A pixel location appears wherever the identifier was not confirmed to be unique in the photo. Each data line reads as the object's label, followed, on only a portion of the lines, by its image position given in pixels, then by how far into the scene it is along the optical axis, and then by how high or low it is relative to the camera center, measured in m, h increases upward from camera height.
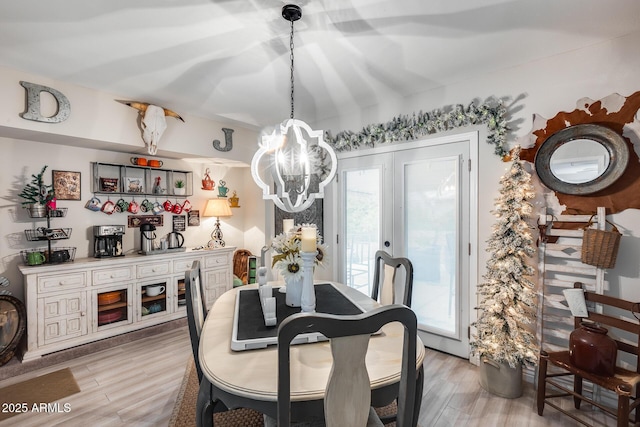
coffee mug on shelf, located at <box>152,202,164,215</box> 3.80 +0.04
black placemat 1.52 -0.60
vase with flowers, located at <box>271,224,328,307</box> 1.75 -0.30
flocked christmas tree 2.22 -0.53
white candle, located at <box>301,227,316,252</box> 1.61 -0.15
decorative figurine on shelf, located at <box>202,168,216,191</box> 4.29 +0.41
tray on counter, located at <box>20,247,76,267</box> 2.89 -0.43
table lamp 4.20 +0.02
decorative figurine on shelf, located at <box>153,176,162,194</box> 3.76 +0.30
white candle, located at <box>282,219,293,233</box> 2.06 -0.10
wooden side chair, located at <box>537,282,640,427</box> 1.71 -0.99
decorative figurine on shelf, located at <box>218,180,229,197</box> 4.47 +0.33
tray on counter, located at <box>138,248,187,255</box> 3.51 -0.48
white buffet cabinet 2.69 -0.87
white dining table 1.08 -0.64
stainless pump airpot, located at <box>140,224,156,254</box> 3.51 -0.31
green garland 2.57 +0.85
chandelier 1.88 +0.31
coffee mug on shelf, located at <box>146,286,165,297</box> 3.39 -0.90
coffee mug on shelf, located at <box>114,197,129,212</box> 3.52 +0.07
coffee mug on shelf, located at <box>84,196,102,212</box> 3.31 +0.08
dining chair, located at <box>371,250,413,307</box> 1.97 -0.49
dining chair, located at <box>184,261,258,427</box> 1.32 -0.66
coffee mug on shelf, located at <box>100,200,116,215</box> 3.42 +0.04
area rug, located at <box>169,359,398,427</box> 2.00 -1.41
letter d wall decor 2.49 +0.91
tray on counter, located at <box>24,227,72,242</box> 2.90 -0.23
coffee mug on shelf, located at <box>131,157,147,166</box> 3.56 +0.59
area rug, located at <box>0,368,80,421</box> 2.18 -1.40
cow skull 3.13 +0.93
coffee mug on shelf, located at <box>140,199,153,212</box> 3.71 +0.06
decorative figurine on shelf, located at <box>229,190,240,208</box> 4.68 +0.16
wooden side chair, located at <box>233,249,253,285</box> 4.61 -0.80
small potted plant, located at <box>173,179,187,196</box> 3.99 +0.31
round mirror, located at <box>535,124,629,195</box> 2.10 +0.39
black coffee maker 3.27 -0.34
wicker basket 2.02 -0.24
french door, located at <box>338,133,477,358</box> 2.83 -0.11
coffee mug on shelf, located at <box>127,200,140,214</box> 3.60 +0.05
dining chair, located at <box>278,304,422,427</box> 0.90 -0.49
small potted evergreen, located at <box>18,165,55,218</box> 2.83 +0.14
